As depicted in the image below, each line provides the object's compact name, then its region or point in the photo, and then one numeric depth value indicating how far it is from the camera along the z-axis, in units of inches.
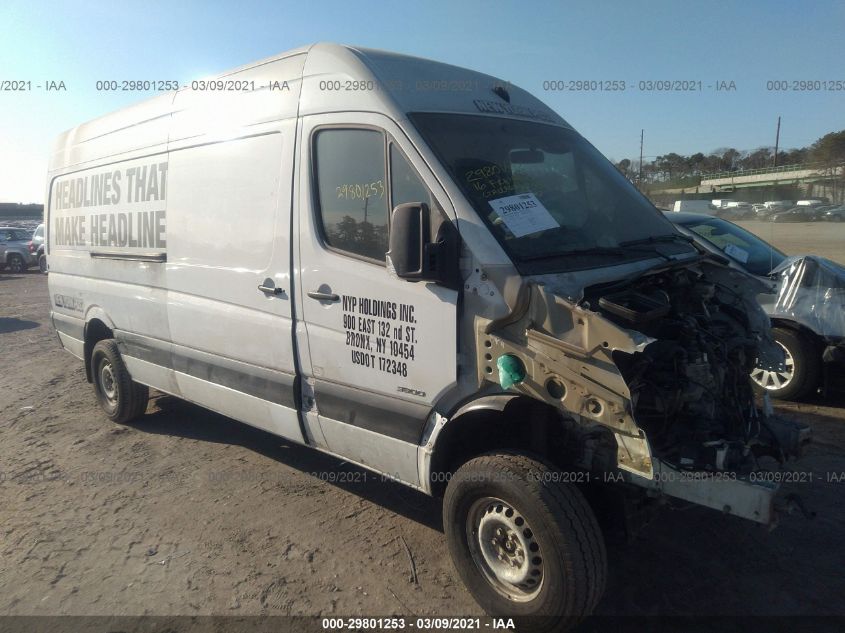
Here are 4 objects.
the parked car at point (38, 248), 962.1
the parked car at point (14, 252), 963.3
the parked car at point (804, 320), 226.7
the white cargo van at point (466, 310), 112.0
